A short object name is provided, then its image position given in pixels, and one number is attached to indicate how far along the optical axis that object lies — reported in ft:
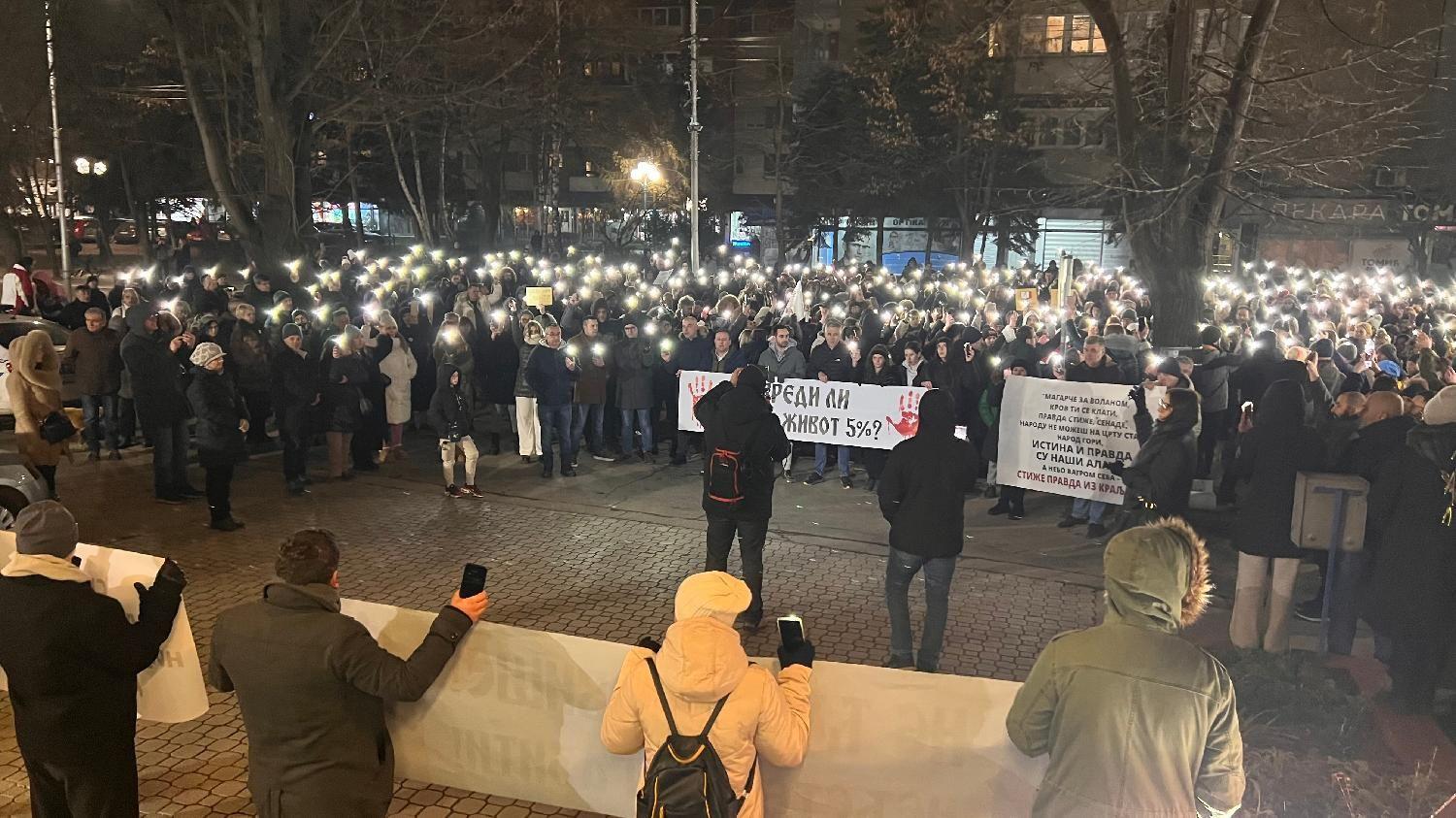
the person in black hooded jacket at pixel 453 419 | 35.96
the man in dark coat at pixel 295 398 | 35.65
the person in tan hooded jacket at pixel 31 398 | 28.14
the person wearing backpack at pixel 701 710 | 10.25
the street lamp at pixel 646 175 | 103.81
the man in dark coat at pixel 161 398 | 34.37
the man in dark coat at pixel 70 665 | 12.53
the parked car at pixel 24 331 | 39.11
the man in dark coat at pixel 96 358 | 39.68
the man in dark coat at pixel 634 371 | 40.91
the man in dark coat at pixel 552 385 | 38.34
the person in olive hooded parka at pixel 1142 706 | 9.63
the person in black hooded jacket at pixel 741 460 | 23.52
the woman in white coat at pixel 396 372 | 39.88
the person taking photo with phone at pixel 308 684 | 11.27
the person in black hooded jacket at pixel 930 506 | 20.39
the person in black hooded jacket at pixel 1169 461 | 24.94
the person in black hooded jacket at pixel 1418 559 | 19.86
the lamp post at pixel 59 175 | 82.30
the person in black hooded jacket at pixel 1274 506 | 22.63
